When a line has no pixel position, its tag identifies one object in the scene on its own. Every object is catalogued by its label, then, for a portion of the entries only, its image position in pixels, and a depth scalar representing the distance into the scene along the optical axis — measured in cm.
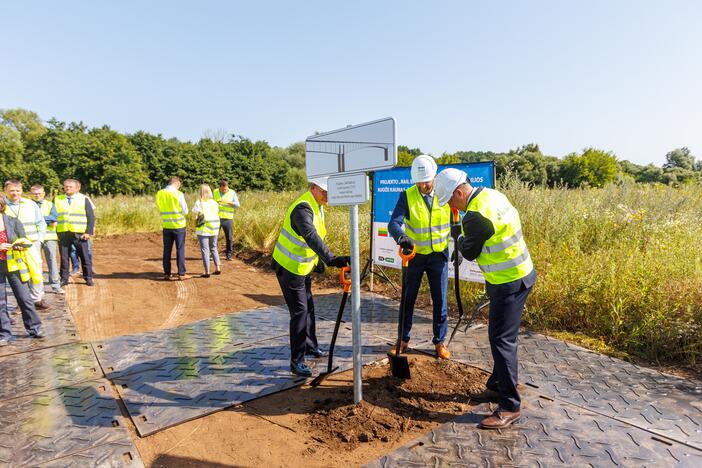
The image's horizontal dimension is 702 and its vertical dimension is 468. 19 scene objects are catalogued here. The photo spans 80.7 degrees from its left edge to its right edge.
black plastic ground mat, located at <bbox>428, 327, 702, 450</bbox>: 314
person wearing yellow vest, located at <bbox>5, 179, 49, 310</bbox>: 539
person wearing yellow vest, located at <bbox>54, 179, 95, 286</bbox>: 743
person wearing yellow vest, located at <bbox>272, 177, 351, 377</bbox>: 385
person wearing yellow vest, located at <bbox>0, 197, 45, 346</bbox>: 494
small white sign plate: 303
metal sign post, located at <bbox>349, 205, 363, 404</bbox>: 317
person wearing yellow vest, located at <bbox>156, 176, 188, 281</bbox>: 784
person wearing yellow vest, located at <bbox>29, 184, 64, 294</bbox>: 721
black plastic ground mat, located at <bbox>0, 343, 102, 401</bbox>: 386
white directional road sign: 289
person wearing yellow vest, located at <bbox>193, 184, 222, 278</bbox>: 827
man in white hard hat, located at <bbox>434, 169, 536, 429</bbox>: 306
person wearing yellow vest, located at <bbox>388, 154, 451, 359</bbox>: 428
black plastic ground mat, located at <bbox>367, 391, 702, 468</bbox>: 270
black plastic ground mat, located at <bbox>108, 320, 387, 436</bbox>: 342
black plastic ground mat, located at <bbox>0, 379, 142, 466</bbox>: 284
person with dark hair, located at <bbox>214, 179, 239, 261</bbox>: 1052
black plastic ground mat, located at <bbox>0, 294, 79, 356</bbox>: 487
